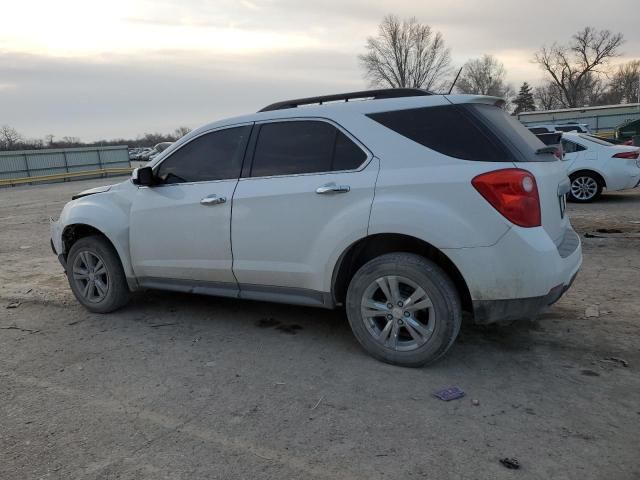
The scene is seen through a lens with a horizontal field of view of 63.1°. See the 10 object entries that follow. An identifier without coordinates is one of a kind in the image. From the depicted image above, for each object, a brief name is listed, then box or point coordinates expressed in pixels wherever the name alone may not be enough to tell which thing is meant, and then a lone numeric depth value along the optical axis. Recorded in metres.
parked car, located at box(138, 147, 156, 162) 54.48
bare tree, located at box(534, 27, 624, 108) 80.25
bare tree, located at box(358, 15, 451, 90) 71.38
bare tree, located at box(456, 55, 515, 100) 87.56
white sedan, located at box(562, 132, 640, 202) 10.45
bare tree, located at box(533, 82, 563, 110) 87.75
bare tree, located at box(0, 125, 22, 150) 60.75
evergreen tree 90.16
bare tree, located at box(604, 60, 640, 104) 84.06
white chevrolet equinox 3.37
